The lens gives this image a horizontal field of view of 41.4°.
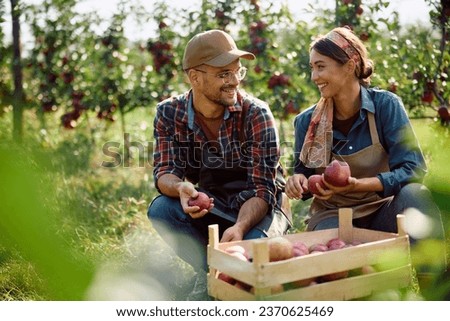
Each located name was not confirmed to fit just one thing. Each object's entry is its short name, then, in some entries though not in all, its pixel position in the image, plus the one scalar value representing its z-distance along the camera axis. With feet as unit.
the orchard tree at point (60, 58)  16.21
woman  7.54
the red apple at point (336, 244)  6.69
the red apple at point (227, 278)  6.26
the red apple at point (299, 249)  6.45
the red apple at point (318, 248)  6.66
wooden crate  5.51
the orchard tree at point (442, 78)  10.58
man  8.41
